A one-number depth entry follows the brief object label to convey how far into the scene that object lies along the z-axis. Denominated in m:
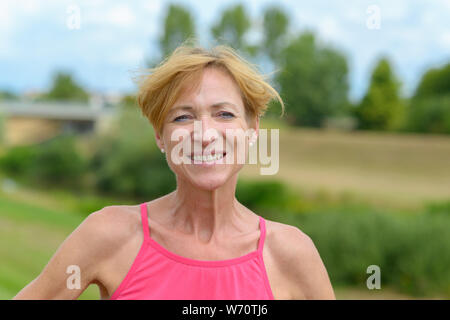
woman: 1.66
